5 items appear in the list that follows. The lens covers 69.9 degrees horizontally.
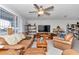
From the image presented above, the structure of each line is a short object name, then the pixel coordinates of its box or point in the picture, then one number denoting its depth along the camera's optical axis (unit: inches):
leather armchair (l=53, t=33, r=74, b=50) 89.5
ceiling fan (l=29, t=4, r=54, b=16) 84.9
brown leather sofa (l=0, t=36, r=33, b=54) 48.9
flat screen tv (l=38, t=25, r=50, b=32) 178.0
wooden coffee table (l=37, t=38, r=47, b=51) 86.1
